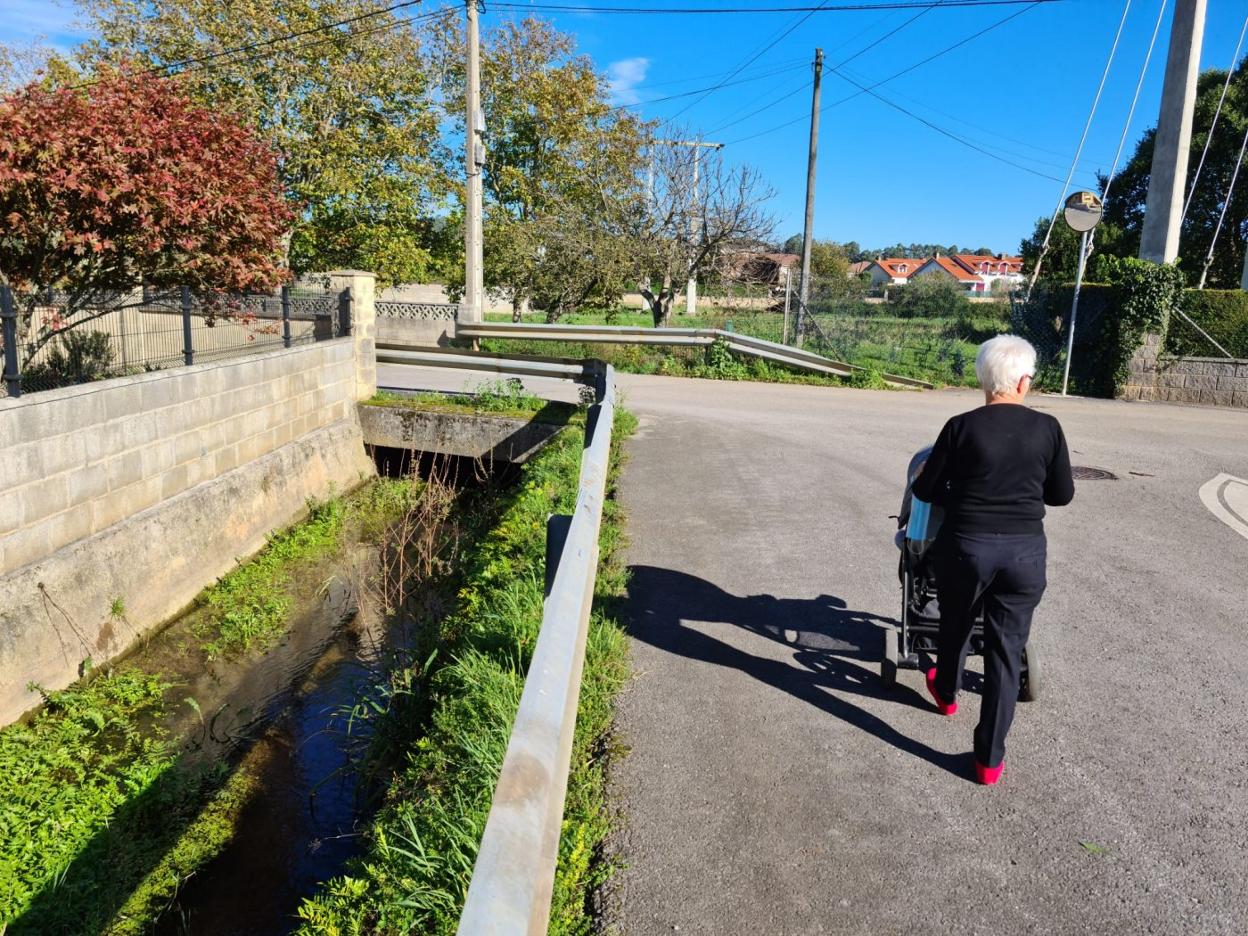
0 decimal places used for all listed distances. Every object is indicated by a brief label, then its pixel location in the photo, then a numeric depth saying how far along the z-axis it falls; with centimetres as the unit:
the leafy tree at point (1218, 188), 3189
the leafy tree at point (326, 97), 2223
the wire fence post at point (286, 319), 1073
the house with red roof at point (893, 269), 11215
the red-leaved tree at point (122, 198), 791
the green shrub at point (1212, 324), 1573
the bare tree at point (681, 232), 2530
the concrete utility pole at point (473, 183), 1905
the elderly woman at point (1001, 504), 360
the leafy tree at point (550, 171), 2608
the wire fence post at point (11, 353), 606
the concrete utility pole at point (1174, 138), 1627
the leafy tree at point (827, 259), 7299
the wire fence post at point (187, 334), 856
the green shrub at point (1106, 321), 1584
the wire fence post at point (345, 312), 1221
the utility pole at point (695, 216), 2539
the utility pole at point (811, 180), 2176
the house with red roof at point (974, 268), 10306
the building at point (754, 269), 2666
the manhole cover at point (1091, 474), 908
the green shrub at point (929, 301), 4175
